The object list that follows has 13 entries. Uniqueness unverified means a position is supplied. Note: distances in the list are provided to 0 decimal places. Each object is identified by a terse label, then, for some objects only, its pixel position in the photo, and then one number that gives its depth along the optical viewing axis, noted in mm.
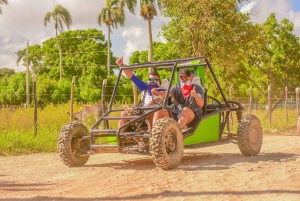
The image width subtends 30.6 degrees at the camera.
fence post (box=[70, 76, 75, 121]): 15550
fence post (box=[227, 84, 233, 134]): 18783
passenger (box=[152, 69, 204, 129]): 8594
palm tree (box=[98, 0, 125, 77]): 48297
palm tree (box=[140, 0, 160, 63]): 31375
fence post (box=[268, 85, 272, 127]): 20469
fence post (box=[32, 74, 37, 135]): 13975
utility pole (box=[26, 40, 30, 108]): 45719
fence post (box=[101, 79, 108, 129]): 15147
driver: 8859
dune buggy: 7793
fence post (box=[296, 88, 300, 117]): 20422
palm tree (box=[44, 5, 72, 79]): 53906
